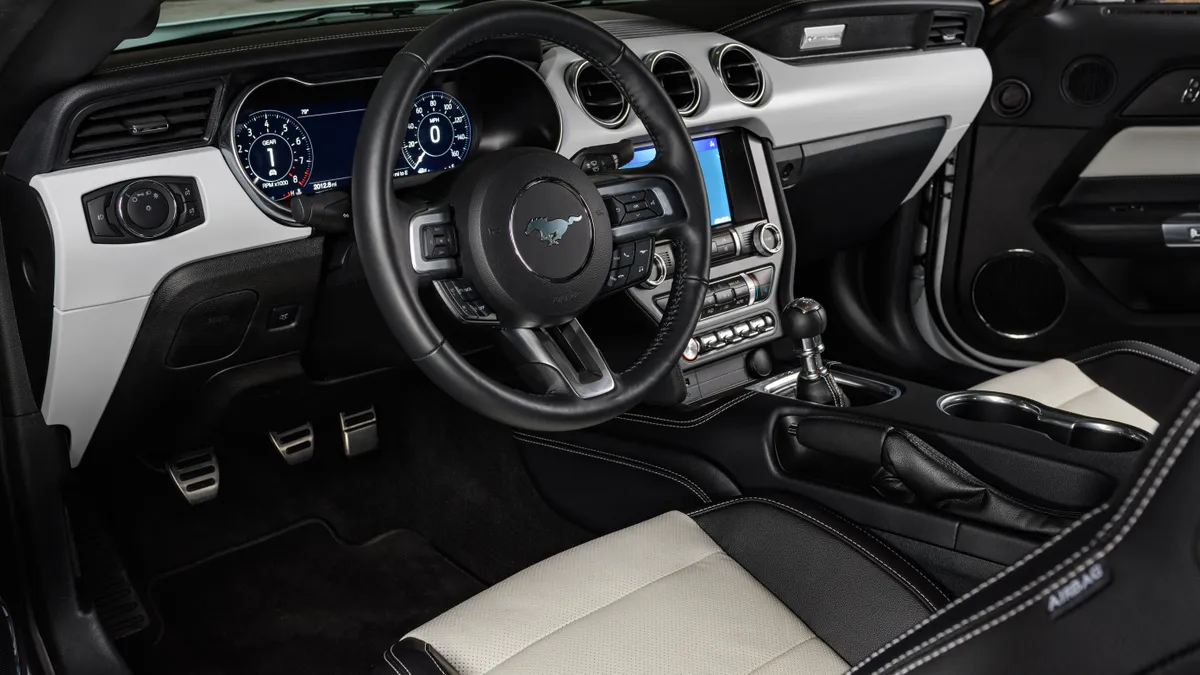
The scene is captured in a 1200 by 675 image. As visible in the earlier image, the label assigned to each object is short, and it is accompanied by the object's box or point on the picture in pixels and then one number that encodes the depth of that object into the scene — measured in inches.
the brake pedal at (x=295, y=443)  85.0
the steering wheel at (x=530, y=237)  47.4
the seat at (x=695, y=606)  47.8
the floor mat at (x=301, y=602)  78.7
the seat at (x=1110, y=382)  71.0
